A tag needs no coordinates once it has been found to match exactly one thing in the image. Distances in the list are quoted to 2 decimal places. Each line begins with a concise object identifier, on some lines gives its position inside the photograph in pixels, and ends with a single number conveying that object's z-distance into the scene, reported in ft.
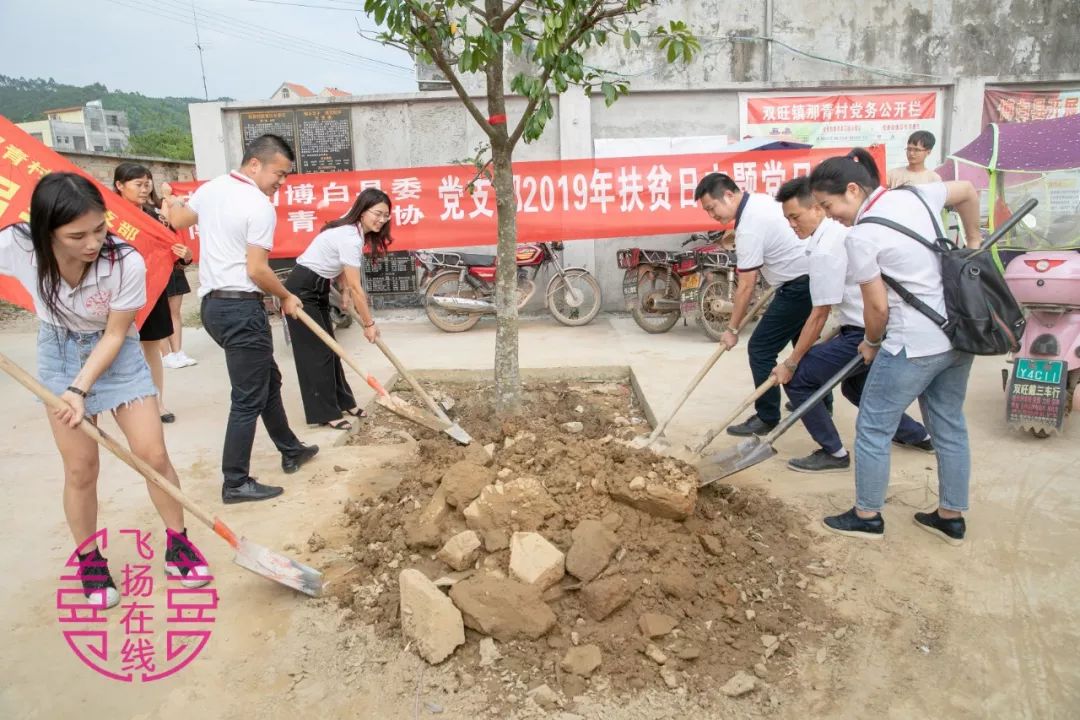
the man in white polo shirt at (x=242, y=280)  11.46
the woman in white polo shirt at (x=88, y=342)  7.57
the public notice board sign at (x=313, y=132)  25.91
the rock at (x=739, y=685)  7.23
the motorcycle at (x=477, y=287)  24.20
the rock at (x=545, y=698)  7.16
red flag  11.65
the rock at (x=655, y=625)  7.91
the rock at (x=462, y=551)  8.95
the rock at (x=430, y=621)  7.79
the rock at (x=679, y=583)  8.49
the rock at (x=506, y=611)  7.94
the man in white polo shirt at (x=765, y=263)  13.24
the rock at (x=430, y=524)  9.56
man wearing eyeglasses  19.40
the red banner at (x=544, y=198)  23.77
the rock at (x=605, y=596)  8.11
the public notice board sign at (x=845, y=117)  26.27
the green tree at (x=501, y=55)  10.30
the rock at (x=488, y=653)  7.73
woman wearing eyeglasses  13.92
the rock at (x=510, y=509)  9.26
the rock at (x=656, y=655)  7.63
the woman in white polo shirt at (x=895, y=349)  9.04
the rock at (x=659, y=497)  9.61
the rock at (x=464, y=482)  9.86
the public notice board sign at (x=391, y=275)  27.27
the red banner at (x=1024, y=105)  27.12
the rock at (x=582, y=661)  7.48
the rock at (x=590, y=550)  8.49
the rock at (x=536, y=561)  8.30
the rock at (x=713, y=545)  9.36
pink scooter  13.21
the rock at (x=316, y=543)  10.23
